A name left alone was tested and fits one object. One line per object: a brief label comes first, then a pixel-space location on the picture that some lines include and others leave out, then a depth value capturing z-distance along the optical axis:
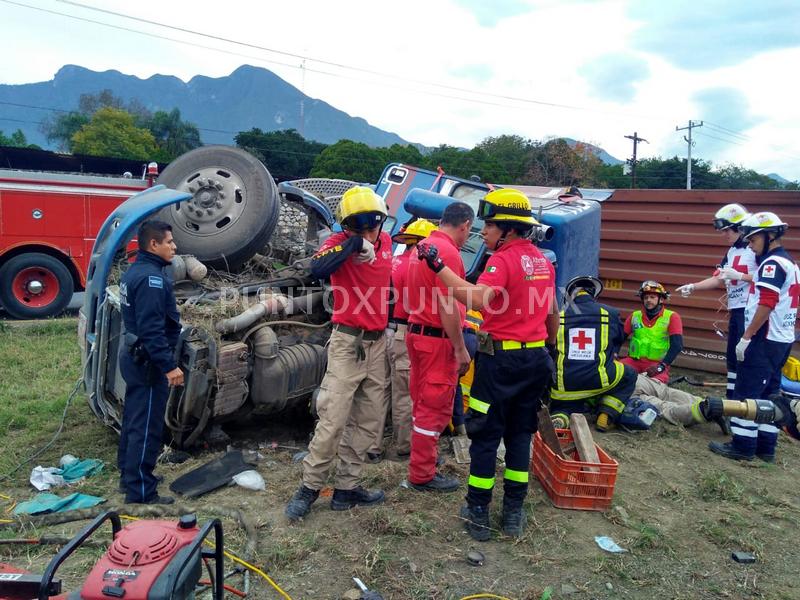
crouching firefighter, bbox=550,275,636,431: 4.89
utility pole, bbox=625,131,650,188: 35.90
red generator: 1.79
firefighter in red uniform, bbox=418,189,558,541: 3.23
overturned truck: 4.12
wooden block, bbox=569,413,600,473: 3.78
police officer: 3.53
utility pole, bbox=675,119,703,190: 33.06
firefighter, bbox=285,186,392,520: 3.45
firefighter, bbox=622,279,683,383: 5.97
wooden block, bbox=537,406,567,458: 3.85
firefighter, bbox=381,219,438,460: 4.36
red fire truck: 9.62
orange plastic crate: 3.56
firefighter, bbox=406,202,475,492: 3.73
